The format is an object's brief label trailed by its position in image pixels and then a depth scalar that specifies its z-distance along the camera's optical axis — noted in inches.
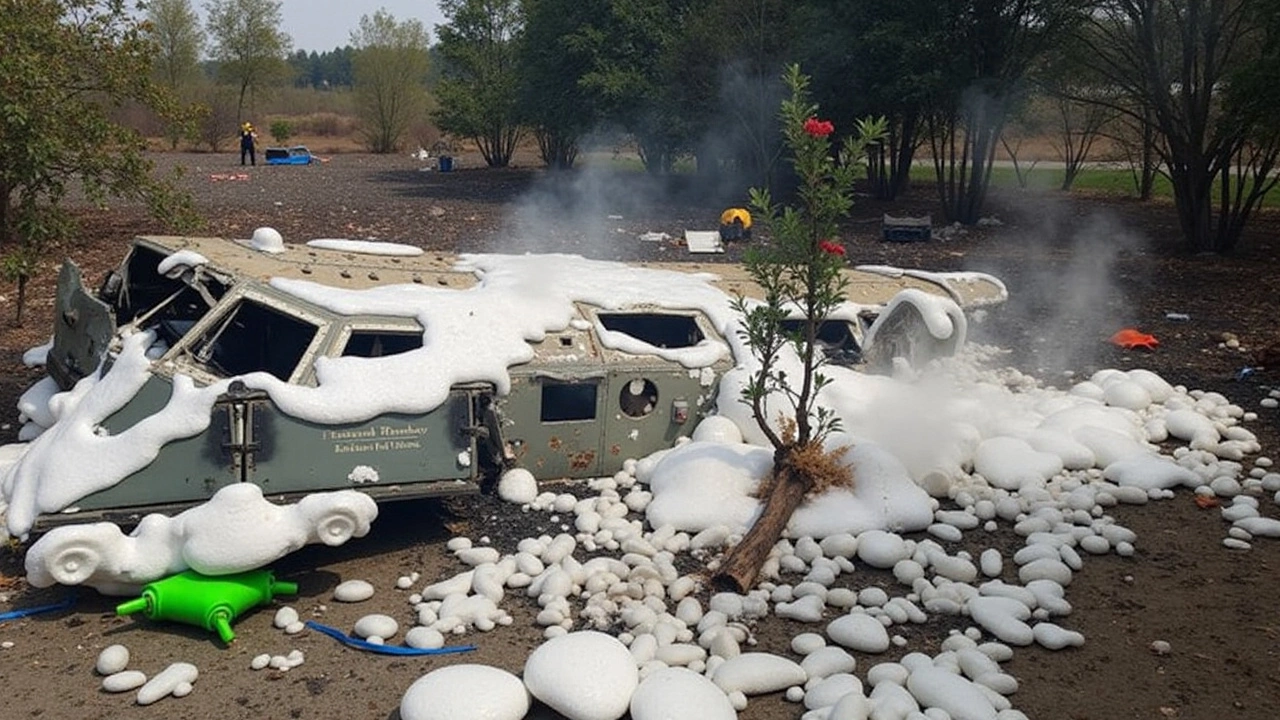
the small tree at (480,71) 1715.1
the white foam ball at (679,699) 194.9
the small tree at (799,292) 264.5
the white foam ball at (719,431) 314.3
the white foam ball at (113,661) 216.7
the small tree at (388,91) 2196.1
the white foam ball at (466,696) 193.3
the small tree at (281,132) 2175.2
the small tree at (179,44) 2242.9
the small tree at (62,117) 547.2
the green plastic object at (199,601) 227.9
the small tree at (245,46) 2272.4
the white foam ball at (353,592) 250.5
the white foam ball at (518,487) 299.9
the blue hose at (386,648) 226.8
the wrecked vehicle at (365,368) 252.4
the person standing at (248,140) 1544.0
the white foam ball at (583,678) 200.1
